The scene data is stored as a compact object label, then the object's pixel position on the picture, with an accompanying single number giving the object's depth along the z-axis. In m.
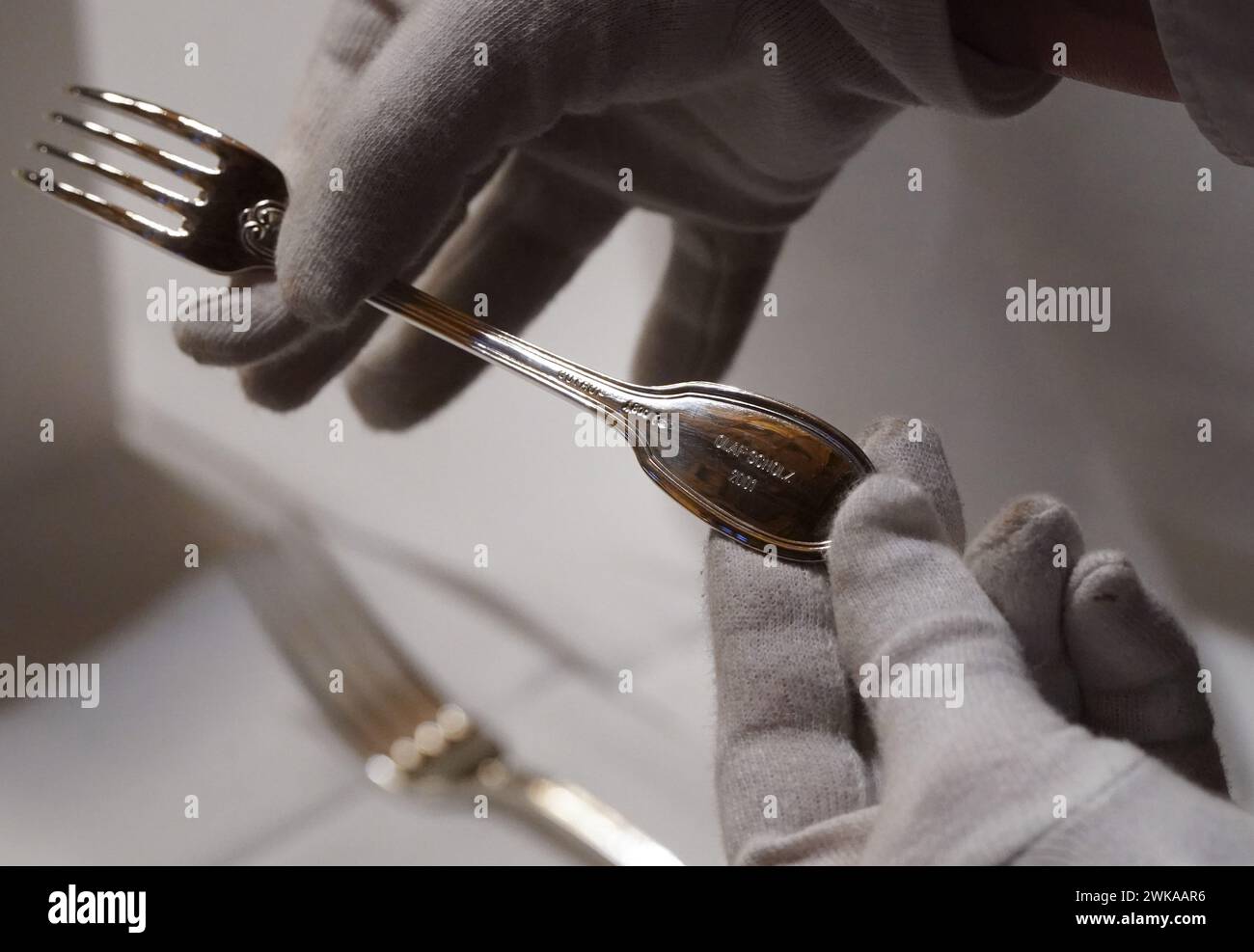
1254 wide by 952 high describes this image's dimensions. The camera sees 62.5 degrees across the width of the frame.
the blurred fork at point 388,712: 0.46
